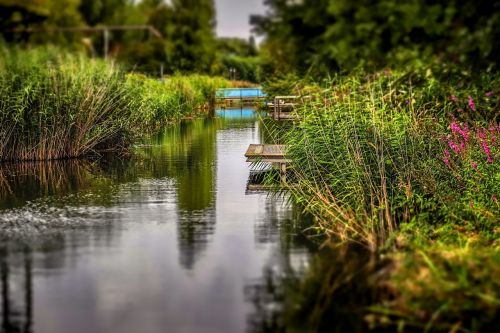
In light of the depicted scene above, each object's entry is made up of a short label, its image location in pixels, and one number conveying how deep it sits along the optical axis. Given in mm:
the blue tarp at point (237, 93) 46338
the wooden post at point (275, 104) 27119
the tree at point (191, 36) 53844
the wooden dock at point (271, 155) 12820
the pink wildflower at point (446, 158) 10300
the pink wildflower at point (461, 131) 10289
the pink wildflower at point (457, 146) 10248
